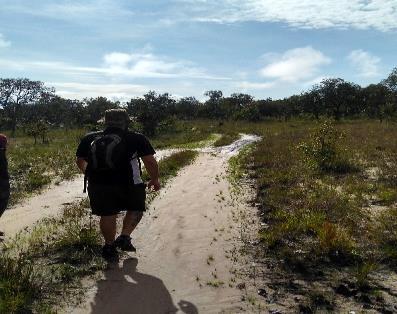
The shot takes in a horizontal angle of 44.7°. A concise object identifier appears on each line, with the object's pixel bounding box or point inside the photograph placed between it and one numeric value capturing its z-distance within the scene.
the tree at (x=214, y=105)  87.31
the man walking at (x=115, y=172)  5.86
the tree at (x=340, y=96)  74.81
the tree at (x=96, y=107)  69.35
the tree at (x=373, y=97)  71.44
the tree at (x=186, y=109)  91.56
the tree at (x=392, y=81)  76.12
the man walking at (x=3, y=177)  6.76
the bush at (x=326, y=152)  14.36
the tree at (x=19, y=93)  80.06
